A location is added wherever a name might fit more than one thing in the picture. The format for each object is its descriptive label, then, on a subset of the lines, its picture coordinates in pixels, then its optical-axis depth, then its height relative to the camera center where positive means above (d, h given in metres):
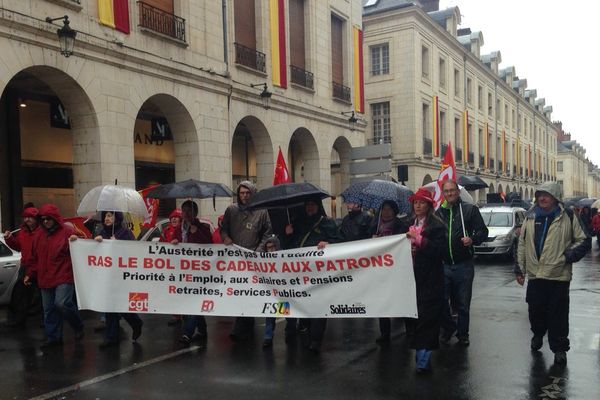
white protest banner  6.08 -0.99
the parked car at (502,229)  16.06 -1.26
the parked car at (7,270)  8.73 -1.13
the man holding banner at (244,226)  7.00 -0.43
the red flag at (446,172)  10.21 +0.27
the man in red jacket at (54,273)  6.87 -0.92
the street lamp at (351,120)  22.69 +2.73
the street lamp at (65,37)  11.43 +3.18
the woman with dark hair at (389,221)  7.10 -0.42
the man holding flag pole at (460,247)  6.56 -0.69
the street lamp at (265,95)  17.73 +2.96
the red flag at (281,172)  10.77 +0.34
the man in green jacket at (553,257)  5.81 -0.74
